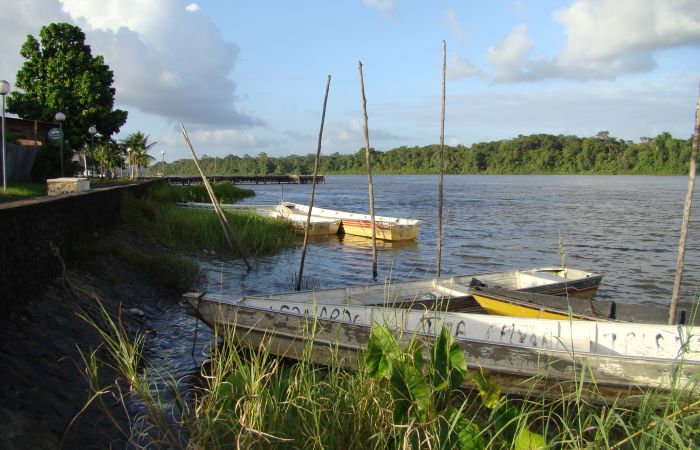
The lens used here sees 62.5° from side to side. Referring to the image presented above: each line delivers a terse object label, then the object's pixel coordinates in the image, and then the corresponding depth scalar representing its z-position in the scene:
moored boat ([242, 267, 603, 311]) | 10.53
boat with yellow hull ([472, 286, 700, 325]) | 9.65
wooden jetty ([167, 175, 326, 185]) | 97.50
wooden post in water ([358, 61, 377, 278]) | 14.47
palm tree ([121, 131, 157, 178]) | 62.74
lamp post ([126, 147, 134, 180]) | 53.69
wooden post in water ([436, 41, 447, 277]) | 13.75
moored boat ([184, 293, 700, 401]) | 6.83
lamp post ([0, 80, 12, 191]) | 14.38
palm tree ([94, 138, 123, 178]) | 51.31
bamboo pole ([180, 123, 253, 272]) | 14.02
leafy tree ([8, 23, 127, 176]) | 32.75
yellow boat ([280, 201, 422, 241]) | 25.64
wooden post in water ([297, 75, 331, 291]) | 13.91
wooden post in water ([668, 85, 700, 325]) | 7.78
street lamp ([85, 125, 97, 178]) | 30.15
